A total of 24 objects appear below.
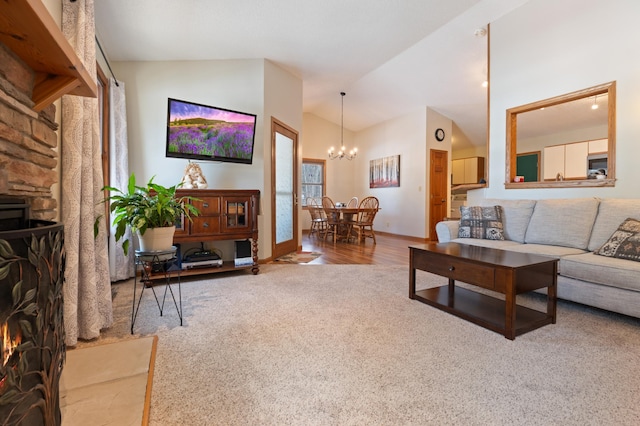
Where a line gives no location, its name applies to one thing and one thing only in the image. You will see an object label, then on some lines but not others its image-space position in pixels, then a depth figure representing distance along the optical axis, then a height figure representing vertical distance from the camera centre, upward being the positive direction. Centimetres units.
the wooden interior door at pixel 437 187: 632 +41
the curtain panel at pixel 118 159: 322 +51
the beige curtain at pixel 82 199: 179 +5
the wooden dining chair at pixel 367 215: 606 -17
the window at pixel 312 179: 787 +73
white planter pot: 213 -23
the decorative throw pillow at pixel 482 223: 317 -17
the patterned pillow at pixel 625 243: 220 -27
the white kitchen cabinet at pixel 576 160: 558 +88
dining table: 596 -22
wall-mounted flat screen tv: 331 +85
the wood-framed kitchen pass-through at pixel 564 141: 305 +113
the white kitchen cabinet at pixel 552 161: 598 +91
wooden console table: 318 -15
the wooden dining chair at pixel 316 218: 686 -26
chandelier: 762 +141
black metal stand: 209 -61
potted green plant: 212 -8
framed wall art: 696 +83
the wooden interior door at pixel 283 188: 436 +28
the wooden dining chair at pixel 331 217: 630 -22
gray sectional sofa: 209 -32
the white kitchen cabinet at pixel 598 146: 527 +107
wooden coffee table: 192 -50
